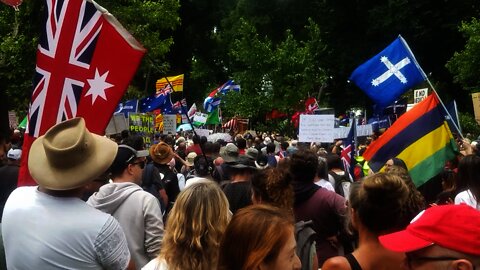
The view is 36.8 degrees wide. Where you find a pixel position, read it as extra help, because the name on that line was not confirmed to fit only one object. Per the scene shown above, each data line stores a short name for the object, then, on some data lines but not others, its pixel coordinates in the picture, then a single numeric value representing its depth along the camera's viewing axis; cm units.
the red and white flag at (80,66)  533
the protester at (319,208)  548
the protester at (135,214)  456
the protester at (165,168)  808
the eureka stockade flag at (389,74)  846
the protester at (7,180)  604
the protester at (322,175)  705
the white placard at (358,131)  1727
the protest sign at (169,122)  1972
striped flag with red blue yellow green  724
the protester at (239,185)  598
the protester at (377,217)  338
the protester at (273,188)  493
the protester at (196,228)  326
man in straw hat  320
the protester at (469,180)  541
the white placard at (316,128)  1481
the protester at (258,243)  264
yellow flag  2756
